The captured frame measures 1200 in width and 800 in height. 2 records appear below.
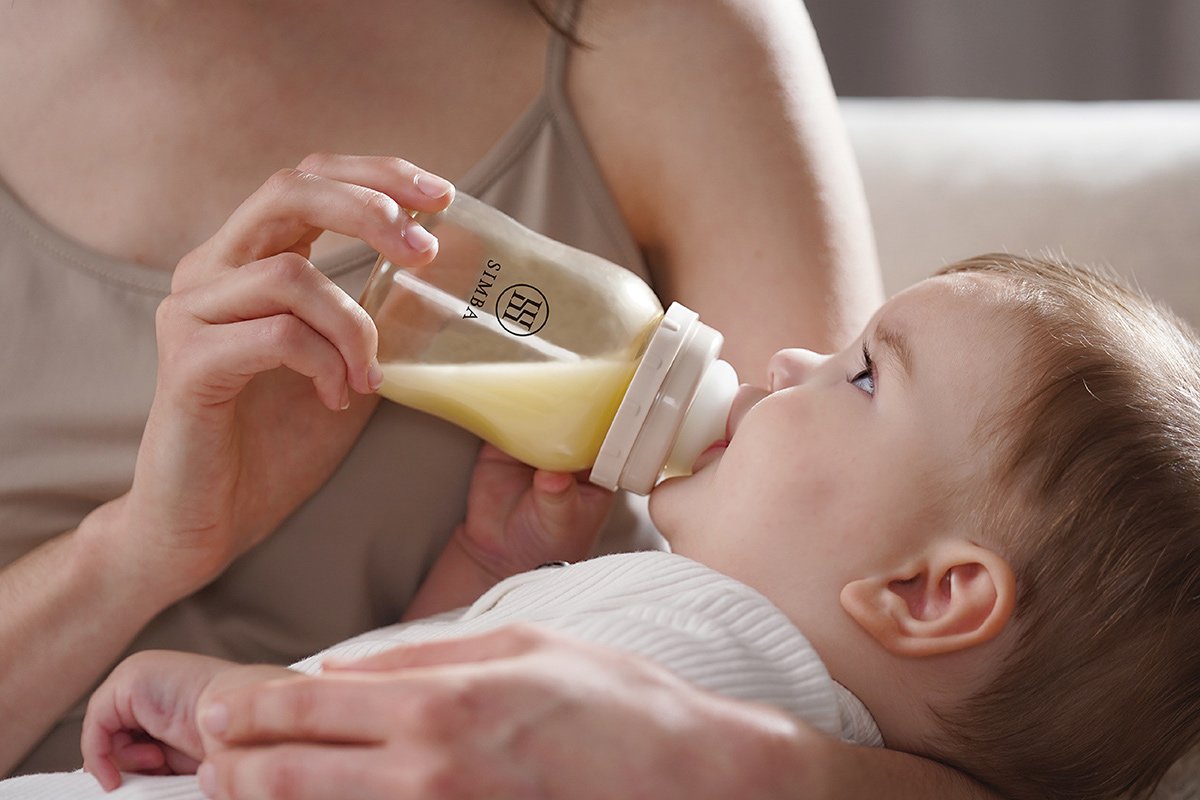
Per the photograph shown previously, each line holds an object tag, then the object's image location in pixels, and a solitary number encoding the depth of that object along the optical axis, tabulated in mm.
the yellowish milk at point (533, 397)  691
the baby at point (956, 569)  649
